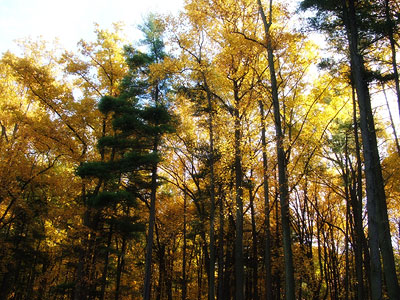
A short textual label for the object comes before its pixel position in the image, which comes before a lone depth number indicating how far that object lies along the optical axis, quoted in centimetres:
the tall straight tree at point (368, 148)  610
